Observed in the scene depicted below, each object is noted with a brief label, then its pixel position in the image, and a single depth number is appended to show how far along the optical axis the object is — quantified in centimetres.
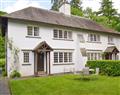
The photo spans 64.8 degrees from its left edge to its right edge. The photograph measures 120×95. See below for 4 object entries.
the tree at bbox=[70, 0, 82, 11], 2824
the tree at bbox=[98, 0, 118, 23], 2812
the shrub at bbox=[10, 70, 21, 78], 997
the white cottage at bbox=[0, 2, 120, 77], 1036
